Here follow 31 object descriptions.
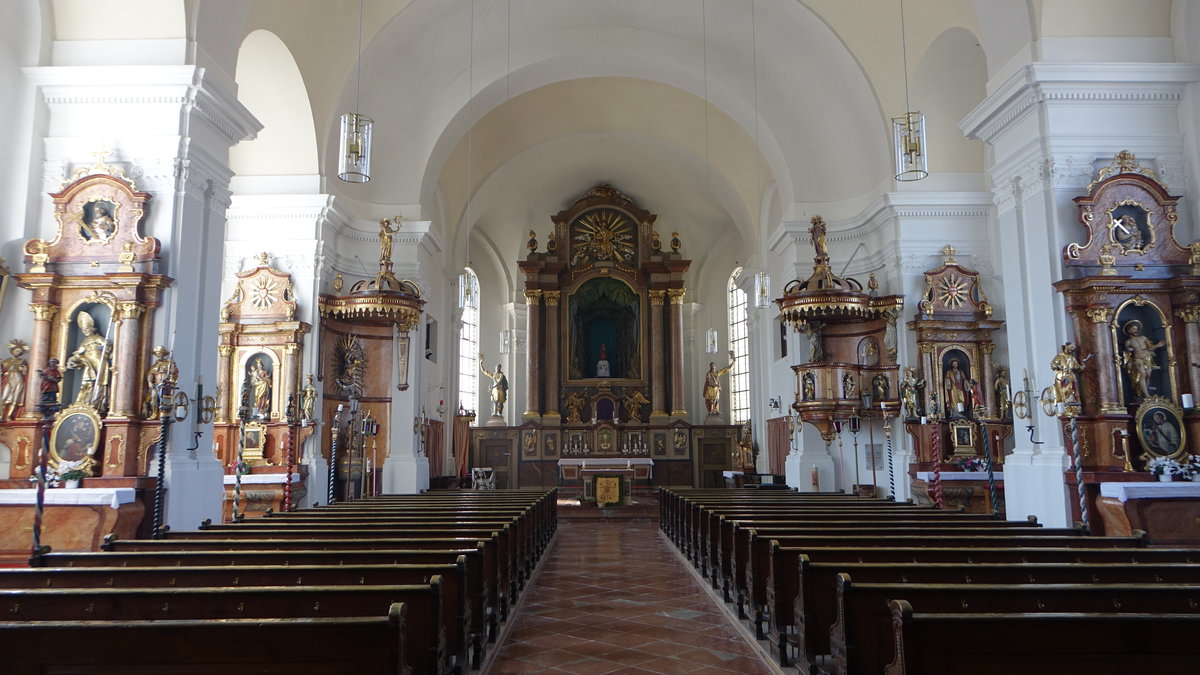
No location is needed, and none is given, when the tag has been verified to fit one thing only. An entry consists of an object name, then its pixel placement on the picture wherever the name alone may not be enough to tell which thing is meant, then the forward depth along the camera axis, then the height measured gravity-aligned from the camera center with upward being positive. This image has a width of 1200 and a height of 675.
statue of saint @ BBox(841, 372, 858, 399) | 12.55 +0.93
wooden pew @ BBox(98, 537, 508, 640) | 5.04 -0.58
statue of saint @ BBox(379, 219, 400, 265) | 12.81 +3.33
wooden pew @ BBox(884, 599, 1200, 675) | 2.78 -0.68
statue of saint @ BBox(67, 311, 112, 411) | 7.46 +0.86
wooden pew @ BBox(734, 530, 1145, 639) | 5.26 -0.63
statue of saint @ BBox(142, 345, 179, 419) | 7.44 +0.73
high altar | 20.80 +2.47
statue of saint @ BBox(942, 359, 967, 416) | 11.65 +0.82
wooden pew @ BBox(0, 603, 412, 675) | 2.69 -0.63
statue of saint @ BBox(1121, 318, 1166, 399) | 7.59 +0.79
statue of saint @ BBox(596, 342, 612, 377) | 22.56 +2.24
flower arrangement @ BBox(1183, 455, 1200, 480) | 7.20 -0.25
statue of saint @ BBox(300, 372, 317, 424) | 11.77 +0.73
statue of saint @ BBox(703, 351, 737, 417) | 21.67 +1.56
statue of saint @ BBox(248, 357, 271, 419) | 11.62 +0.92
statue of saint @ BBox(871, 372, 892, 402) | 12.55 +0.90
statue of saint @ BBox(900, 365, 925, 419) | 11.59 +0.78
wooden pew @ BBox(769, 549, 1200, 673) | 4.01 -0.65
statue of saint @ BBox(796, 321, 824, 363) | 13.27 +1.75
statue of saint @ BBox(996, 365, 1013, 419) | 11.52 +0.72
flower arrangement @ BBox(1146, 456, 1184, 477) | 7.18 -0.21
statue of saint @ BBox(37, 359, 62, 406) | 7.23 +0.66
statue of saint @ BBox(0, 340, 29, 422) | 7.30 +0.68
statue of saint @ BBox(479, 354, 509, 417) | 21.06 +1.61
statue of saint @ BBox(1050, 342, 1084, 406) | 7.42 +0.64
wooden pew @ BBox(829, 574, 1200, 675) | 3.38 -0.64
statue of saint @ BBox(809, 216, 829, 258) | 12.80 +3.40
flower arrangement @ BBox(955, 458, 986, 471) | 11.10 -0.26
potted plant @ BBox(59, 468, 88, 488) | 7.13 -0.18
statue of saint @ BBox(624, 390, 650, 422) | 21.86 +1.23
